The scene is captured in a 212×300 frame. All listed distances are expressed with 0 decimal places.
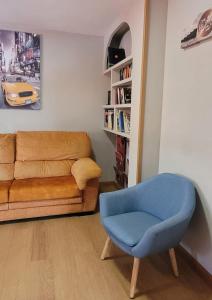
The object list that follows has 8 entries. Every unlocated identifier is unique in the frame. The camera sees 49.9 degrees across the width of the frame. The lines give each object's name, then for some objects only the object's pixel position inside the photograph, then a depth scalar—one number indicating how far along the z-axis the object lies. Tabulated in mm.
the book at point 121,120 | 2789
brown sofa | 2449
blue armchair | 1522
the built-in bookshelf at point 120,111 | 2668
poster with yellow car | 3010
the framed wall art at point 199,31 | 1599
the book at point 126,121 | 2637
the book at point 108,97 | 3342
